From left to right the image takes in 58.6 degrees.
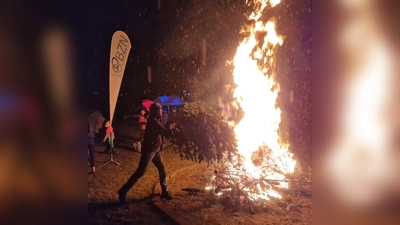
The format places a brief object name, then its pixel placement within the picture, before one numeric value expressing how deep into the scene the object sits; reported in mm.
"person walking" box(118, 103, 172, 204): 3492
